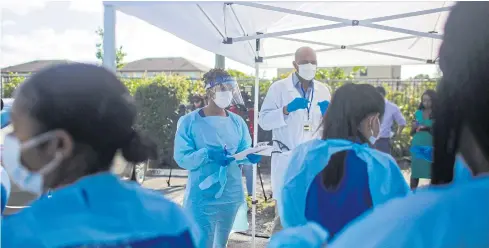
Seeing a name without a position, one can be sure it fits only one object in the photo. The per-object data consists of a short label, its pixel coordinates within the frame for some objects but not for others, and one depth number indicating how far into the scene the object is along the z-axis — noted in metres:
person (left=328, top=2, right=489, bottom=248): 0.61
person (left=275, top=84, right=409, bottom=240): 1.55
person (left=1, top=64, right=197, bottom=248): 0.89
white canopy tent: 2.56
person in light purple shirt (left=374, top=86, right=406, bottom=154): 5.23
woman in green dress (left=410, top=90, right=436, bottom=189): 4.82
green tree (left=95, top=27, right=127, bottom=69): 19.56
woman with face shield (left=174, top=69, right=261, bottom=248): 2.75
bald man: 3.45
